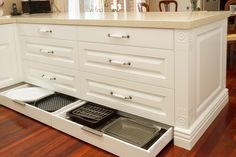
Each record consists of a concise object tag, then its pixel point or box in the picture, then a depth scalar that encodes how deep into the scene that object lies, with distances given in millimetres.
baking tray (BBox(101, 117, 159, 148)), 1670
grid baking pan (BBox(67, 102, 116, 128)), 1838
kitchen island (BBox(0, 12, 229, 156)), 1582
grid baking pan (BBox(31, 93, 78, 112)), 2163
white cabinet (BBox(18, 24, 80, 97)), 2137
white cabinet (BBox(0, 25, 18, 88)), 2514
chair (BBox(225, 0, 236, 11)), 3294
